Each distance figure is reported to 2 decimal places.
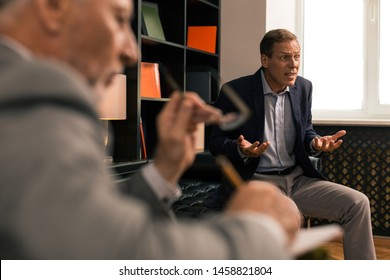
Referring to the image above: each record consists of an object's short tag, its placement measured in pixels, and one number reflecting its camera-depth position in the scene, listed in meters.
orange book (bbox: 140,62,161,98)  3.40
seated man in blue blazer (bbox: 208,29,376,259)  2.44
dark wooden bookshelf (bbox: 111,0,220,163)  3.23
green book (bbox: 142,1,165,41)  3.51
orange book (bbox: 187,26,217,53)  4.11
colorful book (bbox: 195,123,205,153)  3.82
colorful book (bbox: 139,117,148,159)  3.27
